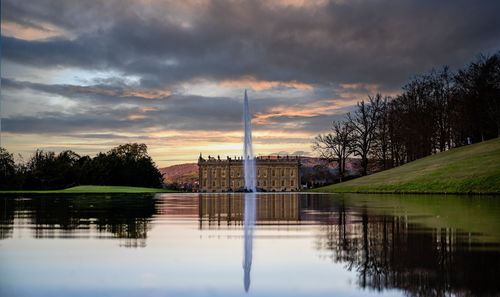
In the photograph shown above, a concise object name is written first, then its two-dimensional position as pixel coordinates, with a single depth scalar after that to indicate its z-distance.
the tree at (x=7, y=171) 79.64
